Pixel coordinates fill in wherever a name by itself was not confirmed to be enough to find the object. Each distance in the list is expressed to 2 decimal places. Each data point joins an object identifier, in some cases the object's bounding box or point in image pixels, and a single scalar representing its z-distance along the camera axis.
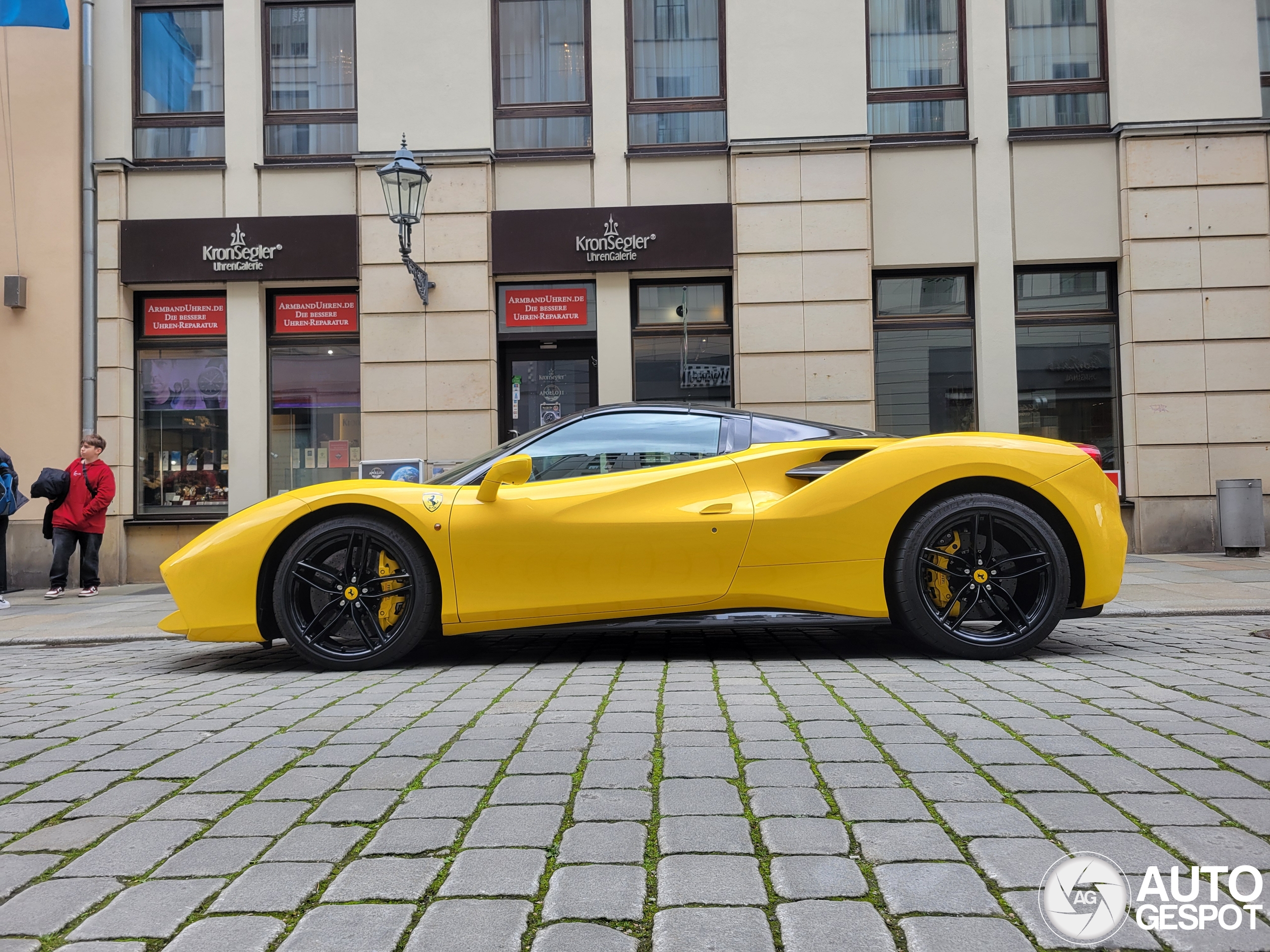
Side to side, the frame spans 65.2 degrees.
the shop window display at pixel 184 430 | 11.87
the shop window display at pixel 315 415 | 11.85
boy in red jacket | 9.95
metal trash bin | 10.52
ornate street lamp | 10.09
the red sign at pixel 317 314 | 11.81
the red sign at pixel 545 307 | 11.61
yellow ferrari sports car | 4.78
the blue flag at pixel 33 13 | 11.30
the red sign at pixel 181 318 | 11.87
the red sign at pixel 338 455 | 11.84
